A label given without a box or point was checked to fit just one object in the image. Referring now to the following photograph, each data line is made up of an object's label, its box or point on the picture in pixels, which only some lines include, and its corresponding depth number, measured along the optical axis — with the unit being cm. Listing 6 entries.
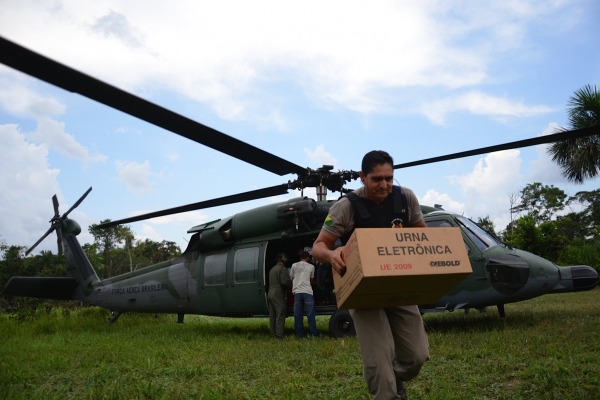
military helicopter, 822
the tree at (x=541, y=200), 5656
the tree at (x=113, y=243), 5439
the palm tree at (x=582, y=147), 1794
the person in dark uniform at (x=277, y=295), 935
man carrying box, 333
